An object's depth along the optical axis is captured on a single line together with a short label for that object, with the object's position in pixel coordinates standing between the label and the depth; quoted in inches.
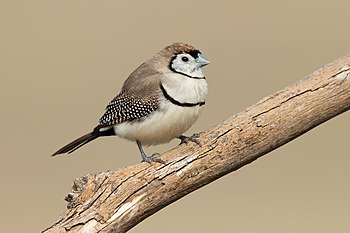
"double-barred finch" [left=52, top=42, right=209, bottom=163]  303.9
